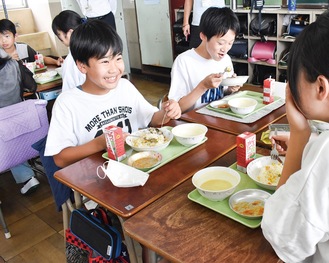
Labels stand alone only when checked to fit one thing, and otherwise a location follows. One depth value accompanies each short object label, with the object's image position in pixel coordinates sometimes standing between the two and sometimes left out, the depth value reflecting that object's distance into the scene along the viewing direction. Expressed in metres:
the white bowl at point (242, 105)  1.73
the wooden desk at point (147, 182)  1.12
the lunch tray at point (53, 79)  2.84
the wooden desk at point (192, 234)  0.86
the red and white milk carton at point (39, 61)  3.32
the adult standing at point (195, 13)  3.37
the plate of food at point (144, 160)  1.31
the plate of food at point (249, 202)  0.98
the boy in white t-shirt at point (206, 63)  2.03
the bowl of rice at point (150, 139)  1.41
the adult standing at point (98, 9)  4.45
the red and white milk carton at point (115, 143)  1.33
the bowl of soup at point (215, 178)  1.05
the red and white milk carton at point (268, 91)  1.84
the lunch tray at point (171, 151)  1.35
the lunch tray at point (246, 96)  1.76
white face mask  1.18
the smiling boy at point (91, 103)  1.53
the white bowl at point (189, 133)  1.43
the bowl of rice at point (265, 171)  1.10
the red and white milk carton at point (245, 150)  1.20
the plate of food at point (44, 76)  2.85
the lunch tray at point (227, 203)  0.96
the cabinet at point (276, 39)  3.75
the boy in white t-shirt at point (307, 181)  0.69
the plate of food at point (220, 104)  1.86
